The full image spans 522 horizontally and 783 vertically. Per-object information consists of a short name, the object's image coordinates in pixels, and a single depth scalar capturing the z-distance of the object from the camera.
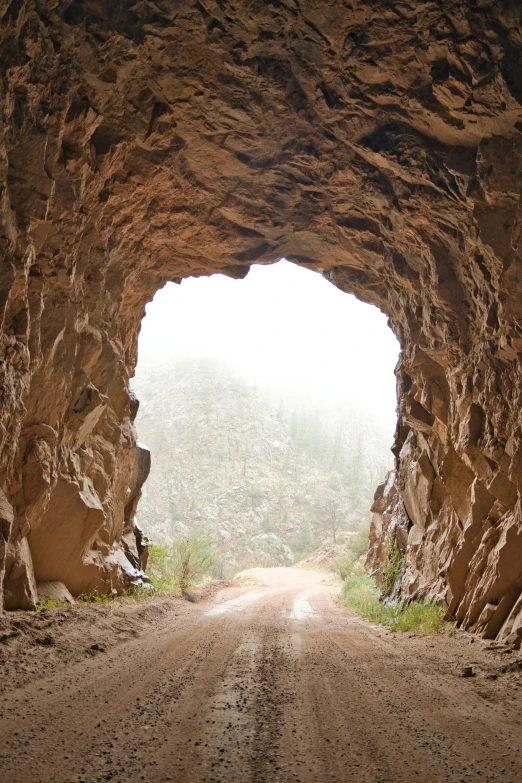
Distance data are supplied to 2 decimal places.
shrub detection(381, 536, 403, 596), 15.99
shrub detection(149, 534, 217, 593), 17.08
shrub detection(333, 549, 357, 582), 31.19
